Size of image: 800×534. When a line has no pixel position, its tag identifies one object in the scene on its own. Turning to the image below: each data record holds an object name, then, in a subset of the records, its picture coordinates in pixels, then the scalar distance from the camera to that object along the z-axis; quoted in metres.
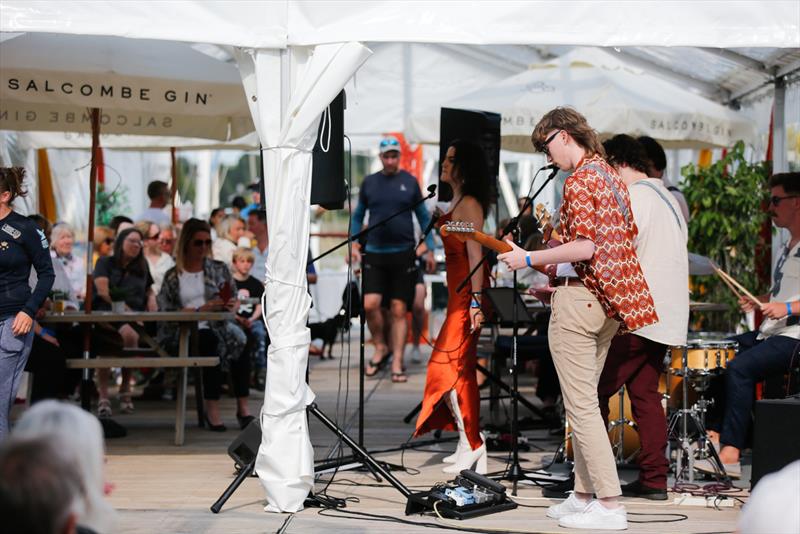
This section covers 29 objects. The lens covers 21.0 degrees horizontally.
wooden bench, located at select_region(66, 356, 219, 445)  13.15
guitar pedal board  9.85
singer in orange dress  11.51
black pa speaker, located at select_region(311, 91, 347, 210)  10.63
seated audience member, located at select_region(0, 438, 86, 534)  3.57
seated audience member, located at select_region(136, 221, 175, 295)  18.95
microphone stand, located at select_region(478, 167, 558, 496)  10.35
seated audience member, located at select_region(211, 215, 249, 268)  19.87
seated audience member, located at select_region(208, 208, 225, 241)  22.81
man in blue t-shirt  19.20
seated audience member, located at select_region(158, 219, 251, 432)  14.62
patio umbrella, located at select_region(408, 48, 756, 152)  17.72
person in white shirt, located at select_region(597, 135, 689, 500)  10.20
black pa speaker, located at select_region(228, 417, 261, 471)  10.80
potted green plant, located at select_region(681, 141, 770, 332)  17.87
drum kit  11.23
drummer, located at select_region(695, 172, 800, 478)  11.36
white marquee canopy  9.69
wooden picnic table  13.18
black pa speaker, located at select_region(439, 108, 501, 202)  13.19
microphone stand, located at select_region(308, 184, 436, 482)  10.27
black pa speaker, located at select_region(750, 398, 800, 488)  8.24
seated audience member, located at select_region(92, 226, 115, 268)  18.88
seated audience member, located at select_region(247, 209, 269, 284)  18.77
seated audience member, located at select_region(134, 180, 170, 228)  20.91
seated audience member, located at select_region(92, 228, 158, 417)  16.12
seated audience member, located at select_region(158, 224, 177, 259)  19.90
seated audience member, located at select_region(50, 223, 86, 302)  17.74
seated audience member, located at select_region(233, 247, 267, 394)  15.81
